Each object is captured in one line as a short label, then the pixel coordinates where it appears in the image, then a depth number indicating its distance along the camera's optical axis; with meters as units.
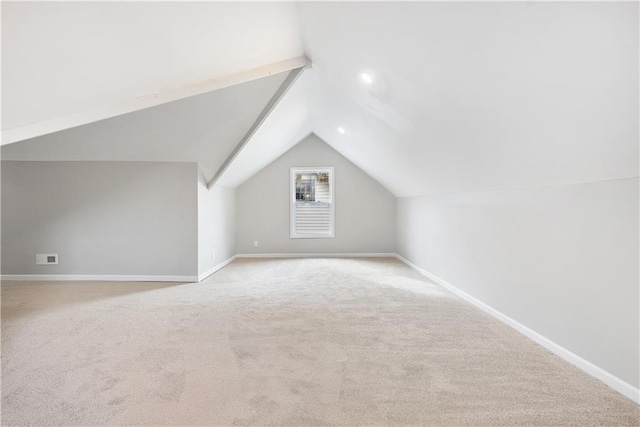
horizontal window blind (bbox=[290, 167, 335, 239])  6.39
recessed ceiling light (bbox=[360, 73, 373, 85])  2.59
